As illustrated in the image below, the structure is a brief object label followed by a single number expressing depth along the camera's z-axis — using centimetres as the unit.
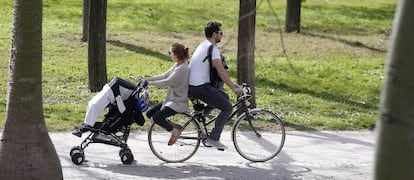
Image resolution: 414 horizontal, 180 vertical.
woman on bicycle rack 1691
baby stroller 1670
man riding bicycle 1694
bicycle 1756
